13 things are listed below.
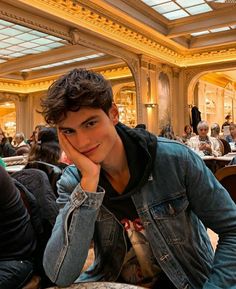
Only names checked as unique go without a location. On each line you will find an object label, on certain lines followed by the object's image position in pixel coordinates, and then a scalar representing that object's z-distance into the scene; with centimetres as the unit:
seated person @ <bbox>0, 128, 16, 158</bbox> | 688
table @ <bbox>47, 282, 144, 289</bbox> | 90
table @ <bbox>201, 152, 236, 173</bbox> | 472
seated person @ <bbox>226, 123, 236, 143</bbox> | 653
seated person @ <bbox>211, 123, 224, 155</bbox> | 715
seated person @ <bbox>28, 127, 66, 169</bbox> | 296
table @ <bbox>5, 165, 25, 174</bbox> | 391
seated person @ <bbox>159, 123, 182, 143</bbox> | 725
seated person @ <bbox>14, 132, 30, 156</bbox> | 632
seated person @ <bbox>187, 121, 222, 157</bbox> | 538
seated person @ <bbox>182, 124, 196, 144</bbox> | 957
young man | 105
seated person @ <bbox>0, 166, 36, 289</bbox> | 155
